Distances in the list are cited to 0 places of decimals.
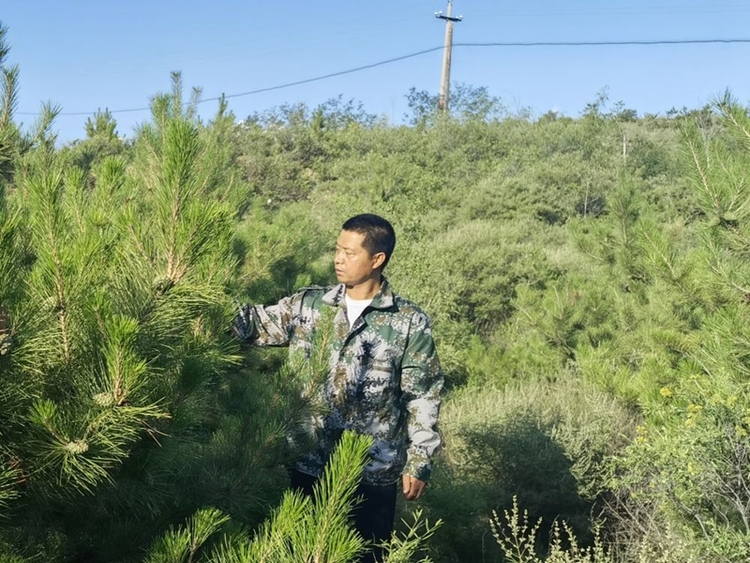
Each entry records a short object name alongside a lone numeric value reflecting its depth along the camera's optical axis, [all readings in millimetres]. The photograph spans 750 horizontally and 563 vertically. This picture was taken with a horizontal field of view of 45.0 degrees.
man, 3527
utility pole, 31797
